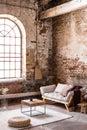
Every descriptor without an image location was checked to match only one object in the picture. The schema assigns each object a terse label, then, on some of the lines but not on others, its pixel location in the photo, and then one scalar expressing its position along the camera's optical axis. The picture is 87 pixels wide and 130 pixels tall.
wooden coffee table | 4.49
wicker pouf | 3.75
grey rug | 3.93
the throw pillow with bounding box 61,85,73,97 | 5.27
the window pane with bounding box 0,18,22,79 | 6.19
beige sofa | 4.98
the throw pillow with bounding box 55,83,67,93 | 5.66
